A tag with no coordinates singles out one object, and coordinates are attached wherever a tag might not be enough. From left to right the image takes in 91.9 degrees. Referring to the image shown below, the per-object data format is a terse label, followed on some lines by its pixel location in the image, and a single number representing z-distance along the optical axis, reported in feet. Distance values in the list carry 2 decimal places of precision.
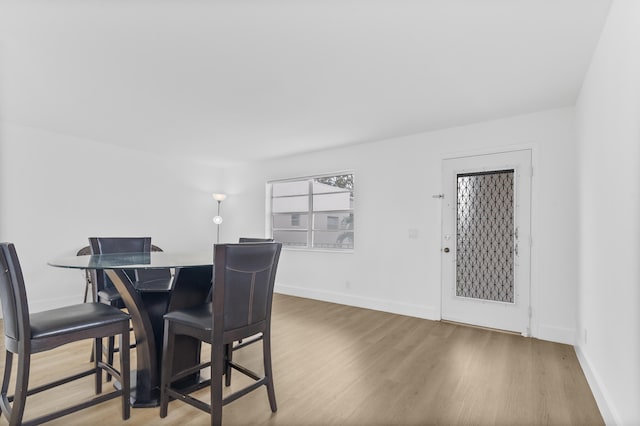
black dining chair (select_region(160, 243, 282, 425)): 5.42
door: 11.43
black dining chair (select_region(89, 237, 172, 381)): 7.80
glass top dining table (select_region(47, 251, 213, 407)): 6.50
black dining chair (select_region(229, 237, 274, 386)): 7.52
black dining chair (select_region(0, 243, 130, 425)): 5.12
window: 16.57
